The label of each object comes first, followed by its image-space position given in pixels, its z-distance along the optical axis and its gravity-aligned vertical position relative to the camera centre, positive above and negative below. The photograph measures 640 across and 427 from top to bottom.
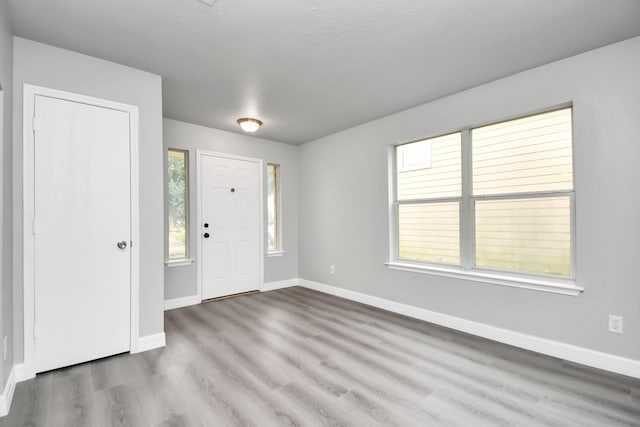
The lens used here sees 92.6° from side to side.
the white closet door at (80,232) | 2.38 -0.13
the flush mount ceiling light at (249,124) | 4.04 +1.22
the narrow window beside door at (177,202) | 4.25 +0.20
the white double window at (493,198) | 2.76 +0.17
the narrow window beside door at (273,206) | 5.33 +0.17
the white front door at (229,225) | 4.50 -0.14
